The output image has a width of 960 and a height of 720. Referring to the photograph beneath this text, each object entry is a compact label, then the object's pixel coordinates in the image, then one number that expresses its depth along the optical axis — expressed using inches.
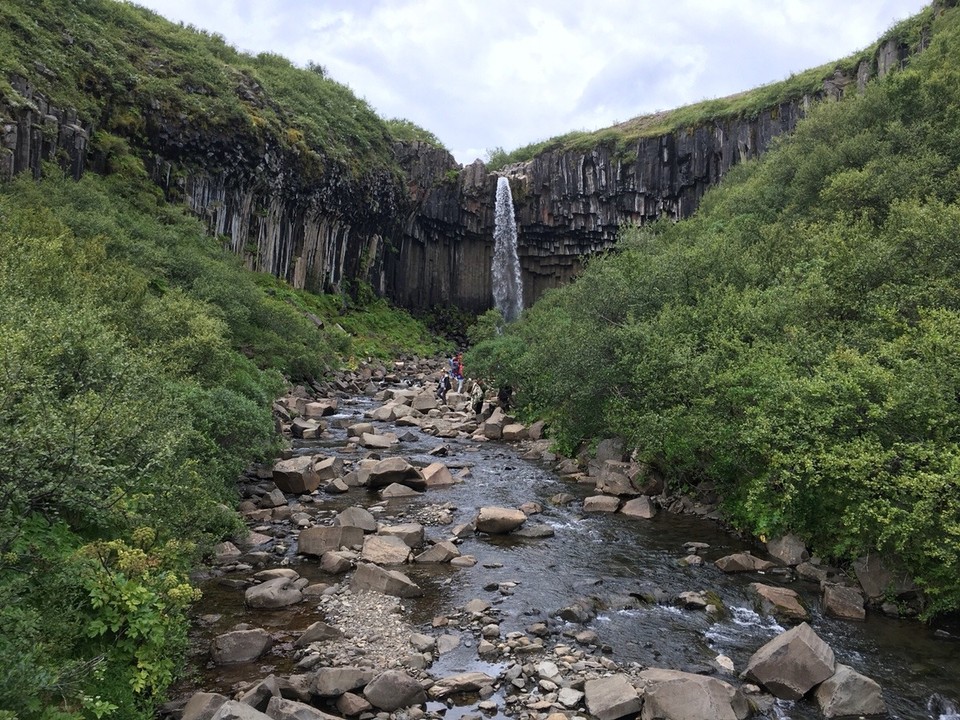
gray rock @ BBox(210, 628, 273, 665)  362.3
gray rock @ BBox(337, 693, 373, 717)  315.9
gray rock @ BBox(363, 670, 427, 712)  322.7
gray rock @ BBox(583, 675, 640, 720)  315.0
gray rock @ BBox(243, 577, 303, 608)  438.9
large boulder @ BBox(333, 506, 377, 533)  601.0
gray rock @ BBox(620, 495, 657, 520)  666.2
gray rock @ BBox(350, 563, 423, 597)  462.0
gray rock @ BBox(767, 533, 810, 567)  526.0
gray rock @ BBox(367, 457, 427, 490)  778.8
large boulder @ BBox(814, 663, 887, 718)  321.7
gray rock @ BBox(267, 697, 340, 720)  289.9
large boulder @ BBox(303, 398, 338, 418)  1243.8
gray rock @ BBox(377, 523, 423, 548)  569.6
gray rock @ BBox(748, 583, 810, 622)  435.2
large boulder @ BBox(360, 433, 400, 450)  1027.0
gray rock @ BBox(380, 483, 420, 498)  739.7
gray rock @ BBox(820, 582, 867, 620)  437.3
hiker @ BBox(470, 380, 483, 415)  1335.6
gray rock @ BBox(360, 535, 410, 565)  533.0
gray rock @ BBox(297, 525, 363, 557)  547.2
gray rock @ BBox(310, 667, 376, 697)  325.7
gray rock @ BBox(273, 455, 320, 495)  741.9
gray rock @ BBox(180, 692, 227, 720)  284.5
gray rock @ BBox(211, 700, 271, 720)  261.1
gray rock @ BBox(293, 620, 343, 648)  385.1
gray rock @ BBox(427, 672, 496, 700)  333.4
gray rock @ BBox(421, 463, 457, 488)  794.2
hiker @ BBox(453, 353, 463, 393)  1842.5
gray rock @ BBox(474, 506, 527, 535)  610.9
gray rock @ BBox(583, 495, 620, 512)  685.9
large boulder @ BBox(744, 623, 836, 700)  337.4
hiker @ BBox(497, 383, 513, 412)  1285.6
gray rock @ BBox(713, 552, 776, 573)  512.1
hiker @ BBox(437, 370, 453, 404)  1557.6
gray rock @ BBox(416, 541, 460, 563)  535.5
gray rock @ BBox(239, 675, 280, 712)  302.2
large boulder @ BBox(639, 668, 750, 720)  304.7
